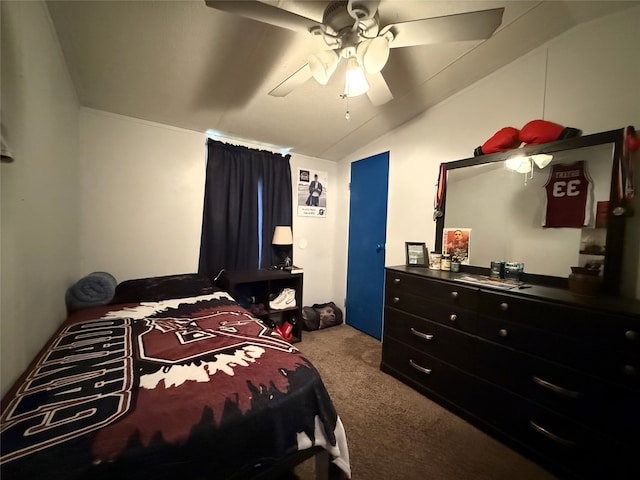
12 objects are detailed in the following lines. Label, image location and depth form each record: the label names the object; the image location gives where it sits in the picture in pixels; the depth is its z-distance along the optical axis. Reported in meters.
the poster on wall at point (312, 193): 3.16
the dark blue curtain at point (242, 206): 2.56
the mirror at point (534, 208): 1.41
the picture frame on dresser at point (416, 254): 2.23
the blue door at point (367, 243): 2.78
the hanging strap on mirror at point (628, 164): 1.31
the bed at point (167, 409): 0.64
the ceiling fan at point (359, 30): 1.01
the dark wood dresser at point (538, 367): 1.08
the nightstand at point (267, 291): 2.49
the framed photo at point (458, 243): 2.03
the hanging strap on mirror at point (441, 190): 2.15
